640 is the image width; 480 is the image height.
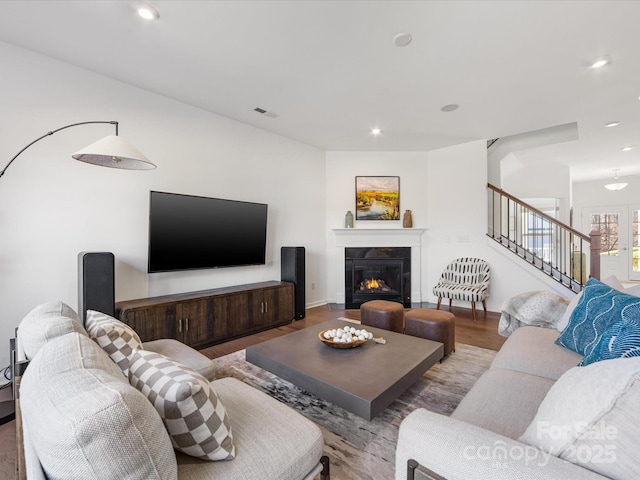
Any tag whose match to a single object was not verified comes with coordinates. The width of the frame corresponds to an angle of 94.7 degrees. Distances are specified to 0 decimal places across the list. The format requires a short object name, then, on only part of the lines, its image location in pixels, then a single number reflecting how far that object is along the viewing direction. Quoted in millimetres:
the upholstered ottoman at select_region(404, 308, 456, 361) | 2793
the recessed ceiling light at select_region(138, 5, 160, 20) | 2055
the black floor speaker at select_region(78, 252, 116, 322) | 2447
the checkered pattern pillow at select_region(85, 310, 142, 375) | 1379
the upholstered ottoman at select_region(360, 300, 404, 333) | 3105
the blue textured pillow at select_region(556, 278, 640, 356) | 1605
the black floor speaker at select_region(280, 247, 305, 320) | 4270
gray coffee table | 1609
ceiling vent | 3686
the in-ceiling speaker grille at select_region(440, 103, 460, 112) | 3557
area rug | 1561
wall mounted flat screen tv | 3136
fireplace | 5246
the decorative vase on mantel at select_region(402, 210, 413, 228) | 5297
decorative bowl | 2148
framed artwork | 5359
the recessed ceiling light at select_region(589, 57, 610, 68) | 2619
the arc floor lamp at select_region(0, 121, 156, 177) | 1849
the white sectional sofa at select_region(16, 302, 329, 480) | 652
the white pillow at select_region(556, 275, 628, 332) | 2118
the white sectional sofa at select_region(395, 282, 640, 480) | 714
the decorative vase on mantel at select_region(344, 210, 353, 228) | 5215
